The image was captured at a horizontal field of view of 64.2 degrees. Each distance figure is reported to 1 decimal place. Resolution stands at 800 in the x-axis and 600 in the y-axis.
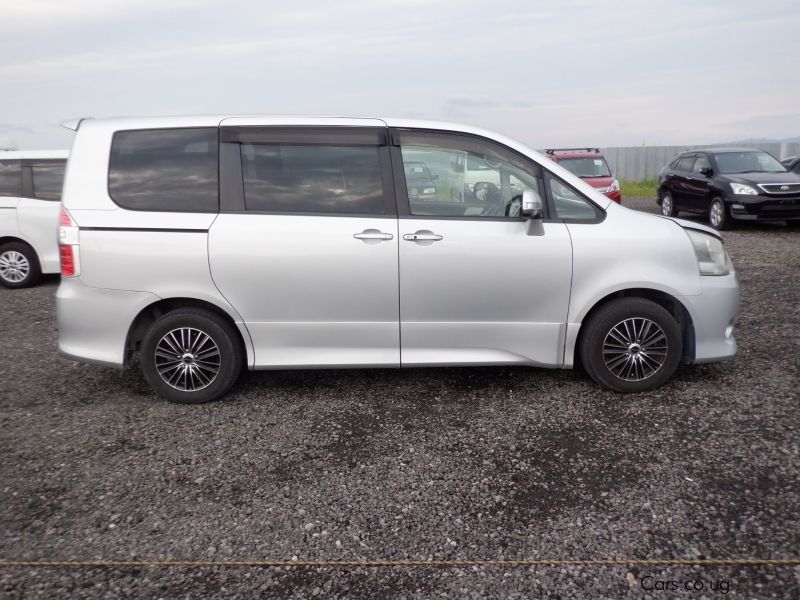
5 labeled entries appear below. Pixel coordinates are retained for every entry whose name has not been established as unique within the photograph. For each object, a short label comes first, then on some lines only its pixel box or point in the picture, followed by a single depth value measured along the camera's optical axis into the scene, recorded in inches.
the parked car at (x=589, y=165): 576.4
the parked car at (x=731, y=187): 475.2
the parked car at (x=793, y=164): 634.2
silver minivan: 161.0
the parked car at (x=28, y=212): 347.9
